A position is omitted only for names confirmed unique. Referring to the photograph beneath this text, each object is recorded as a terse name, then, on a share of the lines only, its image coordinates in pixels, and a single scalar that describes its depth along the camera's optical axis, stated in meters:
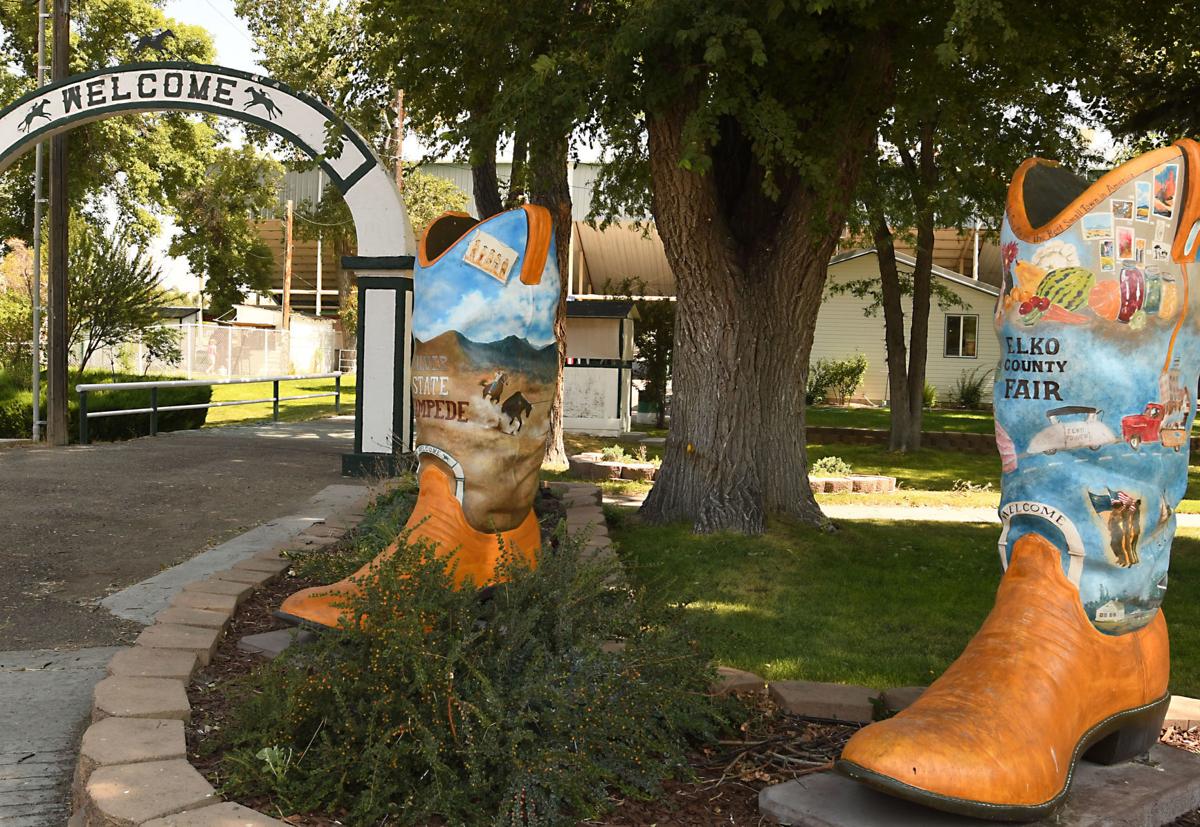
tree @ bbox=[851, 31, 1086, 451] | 7.42
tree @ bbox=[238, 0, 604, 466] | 7.13
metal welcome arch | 10.91
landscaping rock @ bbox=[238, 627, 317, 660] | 4.26
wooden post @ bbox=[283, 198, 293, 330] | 43.56
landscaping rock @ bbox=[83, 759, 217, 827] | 2.68
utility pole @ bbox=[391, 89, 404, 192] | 28.62
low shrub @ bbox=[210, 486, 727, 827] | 2.84
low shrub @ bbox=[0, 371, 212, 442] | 14.45
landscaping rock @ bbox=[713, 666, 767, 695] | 3.67
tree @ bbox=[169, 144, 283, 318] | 33.12
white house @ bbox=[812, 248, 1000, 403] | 30.89
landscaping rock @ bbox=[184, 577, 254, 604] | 4.88
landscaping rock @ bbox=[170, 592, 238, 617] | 4.61
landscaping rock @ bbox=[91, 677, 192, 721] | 3.35
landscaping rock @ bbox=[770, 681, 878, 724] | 3.62
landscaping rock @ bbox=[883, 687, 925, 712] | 3.54
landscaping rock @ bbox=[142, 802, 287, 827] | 2.62
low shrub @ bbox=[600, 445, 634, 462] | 12.70
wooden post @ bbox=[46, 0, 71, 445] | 13.55
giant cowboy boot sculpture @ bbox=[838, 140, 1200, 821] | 3.12
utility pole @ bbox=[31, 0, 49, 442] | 13.61
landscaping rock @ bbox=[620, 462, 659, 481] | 12.08
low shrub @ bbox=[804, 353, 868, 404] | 29.72
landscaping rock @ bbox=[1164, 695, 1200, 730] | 3.76
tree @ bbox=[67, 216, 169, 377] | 16.38
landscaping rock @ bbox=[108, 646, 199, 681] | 3.72
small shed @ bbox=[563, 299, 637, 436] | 19.14
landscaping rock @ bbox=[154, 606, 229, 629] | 4.36
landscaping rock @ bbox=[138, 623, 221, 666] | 4.05
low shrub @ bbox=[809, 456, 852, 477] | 12.52
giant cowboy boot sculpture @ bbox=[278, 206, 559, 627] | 4.39
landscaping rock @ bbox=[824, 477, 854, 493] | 11.83
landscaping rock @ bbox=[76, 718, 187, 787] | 2.98
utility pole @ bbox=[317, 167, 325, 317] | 51.69
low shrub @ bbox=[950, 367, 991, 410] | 29.69
